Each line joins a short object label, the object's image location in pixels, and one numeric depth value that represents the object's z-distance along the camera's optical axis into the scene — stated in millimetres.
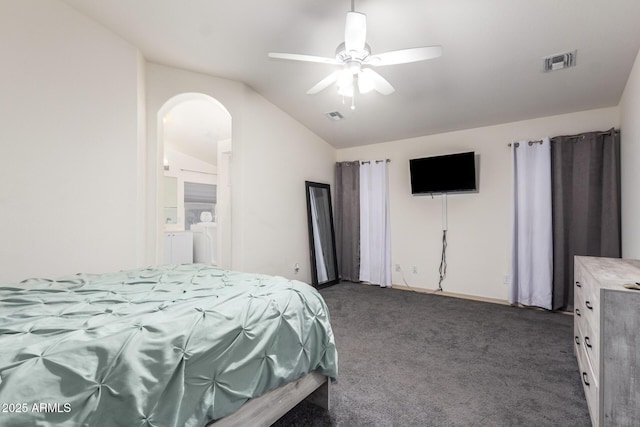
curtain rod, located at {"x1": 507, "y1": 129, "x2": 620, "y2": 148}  3127
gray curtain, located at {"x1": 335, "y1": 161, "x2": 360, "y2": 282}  4980
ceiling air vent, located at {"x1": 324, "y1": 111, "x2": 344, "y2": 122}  4047
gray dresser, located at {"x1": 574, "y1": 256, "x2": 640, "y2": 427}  1269
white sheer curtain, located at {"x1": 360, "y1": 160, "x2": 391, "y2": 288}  4715
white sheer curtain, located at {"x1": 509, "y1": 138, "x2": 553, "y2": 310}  3424
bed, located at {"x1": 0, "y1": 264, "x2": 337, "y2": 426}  791
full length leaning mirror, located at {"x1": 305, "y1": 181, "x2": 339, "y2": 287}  4559
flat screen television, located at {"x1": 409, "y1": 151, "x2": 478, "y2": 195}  3893
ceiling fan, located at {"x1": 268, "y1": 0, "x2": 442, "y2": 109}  1856
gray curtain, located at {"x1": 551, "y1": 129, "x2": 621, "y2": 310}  3055
